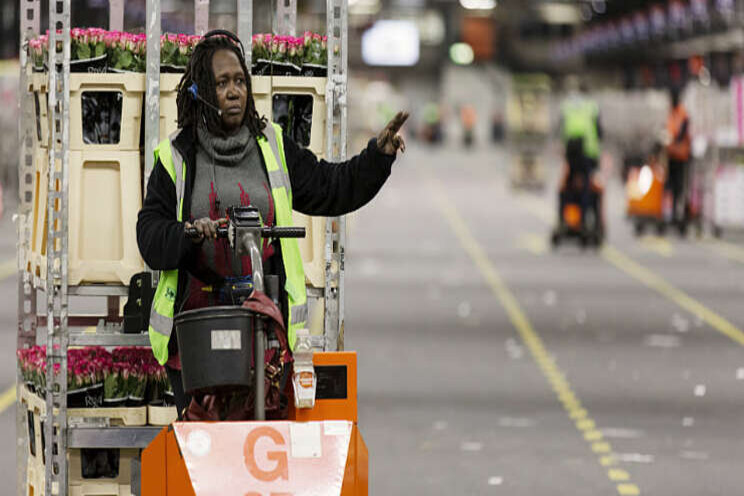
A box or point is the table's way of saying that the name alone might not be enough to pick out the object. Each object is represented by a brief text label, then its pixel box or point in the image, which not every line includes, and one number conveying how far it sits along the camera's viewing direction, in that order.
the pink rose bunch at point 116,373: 14.26
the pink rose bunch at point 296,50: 14.68
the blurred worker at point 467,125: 186.87
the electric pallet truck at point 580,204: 53.03
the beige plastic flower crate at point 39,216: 14.66
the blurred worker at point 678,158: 59.16
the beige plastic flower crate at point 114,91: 14.44
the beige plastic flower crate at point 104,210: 14.34
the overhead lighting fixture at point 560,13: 192.50
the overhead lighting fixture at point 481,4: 178.62
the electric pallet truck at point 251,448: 11.77
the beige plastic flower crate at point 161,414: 14.31
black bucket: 11.77
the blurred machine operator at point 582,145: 52.69
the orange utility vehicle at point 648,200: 59.92
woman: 12.58
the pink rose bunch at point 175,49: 14.48
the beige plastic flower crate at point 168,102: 14.45
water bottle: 12.45
